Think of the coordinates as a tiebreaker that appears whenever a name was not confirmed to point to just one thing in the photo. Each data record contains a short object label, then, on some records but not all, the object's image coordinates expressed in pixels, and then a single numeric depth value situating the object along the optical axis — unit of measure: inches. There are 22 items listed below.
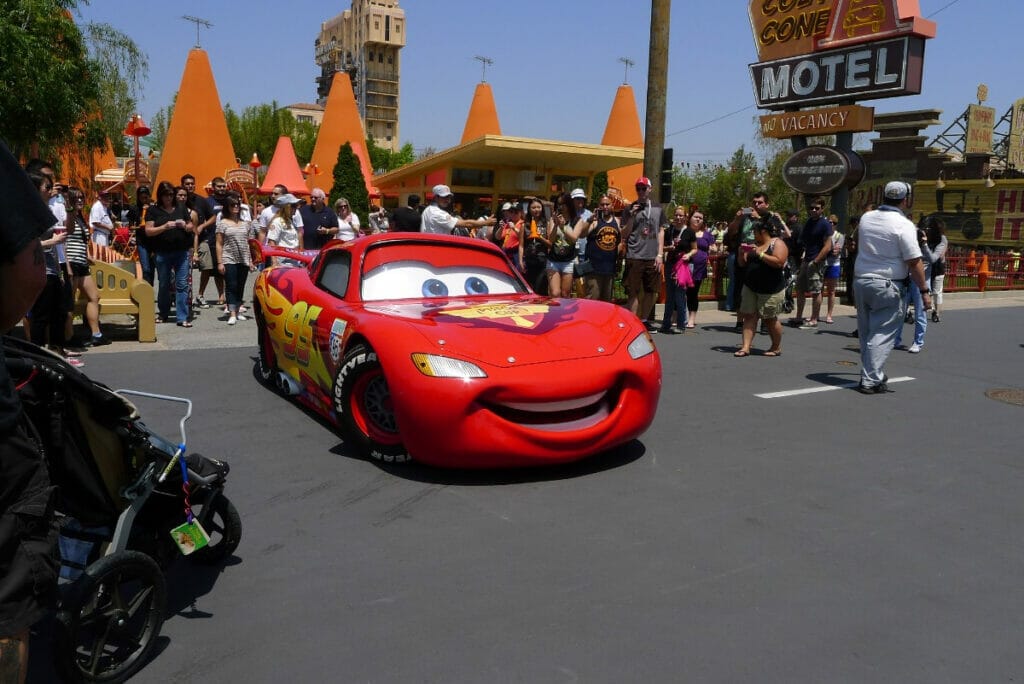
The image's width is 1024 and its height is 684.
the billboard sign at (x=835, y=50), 616.7
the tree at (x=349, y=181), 1397.6
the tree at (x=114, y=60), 852.0
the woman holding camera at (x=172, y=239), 389.1
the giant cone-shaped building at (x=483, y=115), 1546.5
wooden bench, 341.7
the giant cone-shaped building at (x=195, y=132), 1117.7
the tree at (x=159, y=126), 2589.1
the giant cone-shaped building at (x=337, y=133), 1540.4
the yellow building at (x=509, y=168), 999.6
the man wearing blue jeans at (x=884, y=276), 278.8
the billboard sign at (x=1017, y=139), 1398.9
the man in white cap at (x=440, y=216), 416.2
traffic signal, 491.5
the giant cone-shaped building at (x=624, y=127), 1480.1
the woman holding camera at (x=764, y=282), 337.7
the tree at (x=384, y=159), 3290.6
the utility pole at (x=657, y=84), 481.4
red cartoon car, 175.8
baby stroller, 99.4
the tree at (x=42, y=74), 586.2
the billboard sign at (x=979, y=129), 1406.3
